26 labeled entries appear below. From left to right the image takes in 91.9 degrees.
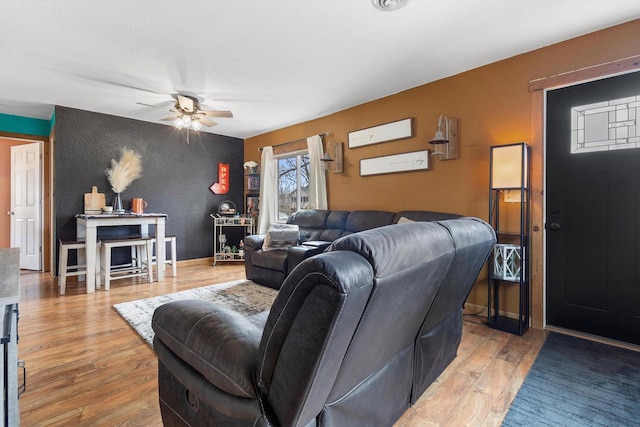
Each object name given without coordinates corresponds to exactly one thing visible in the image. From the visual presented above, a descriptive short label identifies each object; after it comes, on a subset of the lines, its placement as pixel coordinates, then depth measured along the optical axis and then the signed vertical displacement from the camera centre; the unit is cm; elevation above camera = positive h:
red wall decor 587 +60
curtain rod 469 +120
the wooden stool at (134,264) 380 -65
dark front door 230 +3
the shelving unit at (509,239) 254 -24
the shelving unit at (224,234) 545 -36
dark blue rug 153 -101
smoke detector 207 +141
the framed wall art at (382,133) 364 +100
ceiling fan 364 +121
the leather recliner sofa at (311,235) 340 -31
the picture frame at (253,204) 598 +17
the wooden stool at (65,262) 365 -59
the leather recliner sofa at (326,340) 79 -41
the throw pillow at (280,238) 388 -32
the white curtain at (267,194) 557 +34
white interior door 497 +17
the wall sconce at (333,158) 443 +78
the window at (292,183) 537 +53
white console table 371 -18
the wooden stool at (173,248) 448 -51
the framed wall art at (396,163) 350 +60
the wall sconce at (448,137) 317 +77
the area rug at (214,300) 273 -92
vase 452 +13
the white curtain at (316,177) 468 +54
